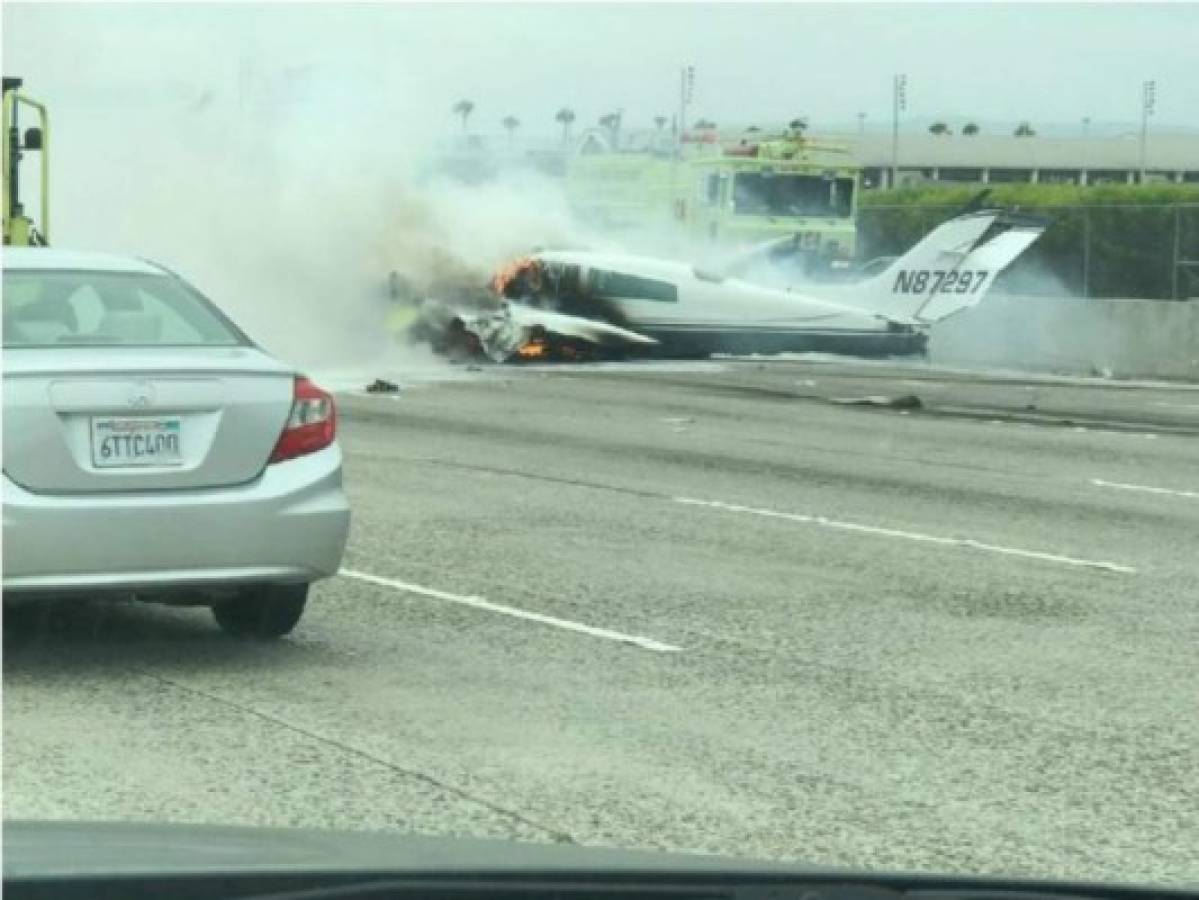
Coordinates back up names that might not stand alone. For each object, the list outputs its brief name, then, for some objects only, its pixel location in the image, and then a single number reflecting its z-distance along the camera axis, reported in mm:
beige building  118375
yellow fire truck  34562
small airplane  30531
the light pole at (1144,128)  91500
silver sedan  8211
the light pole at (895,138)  78625
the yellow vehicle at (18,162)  20797
